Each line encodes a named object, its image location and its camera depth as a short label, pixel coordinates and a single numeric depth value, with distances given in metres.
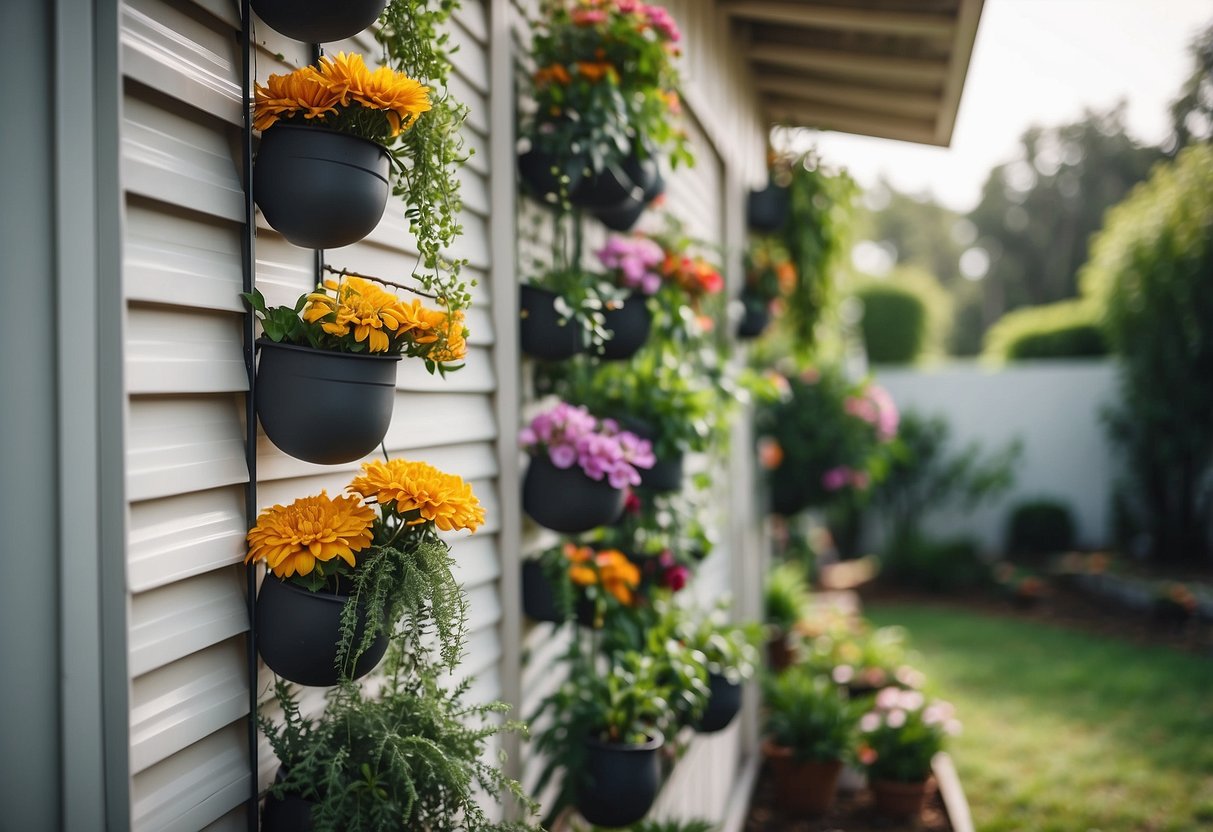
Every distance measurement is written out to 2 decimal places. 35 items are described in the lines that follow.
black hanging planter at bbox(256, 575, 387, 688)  1.11
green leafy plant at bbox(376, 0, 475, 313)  1.35
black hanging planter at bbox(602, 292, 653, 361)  2.12
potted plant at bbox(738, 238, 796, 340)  4.01
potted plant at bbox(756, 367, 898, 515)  5.63
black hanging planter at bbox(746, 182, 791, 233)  4.22
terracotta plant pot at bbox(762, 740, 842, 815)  3.68
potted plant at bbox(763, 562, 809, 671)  4.95
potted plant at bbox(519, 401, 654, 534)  1.84
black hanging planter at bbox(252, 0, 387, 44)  1.11
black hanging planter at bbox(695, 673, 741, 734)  2.59
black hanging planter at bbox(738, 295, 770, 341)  4.00
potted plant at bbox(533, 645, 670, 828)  1.97
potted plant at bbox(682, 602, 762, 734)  2.59
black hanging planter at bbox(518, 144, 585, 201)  1.87
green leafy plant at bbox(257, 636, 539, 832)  1.14
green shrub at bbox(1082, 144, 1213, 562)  7.25
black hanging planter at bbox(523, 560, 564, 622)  1.94
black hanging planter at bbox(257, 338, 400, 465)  1.11
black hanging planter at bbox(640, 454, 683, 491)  2.23
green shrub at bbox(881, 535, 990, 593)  7.73
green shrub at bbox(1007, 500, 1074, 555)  8.31
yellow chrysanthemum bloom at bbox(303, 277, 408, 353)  1.11
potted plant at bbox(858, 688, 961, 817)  3.59
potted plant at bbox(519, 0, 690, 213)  1.88
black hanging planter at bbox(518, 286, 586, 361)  1.91
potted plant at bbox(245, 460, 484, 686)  1.11
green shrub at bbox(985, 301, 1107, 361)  9.93
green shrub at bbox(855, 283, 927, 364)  10.81
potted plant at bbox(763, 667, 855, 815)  3.68
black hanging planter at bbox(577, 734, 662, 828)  1.97
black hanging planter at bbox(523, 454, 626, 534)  1.85
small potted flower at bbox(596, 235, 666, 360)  2.13
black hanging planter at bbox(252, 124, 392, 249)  1.12
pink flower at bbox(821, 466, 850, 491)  5.60
